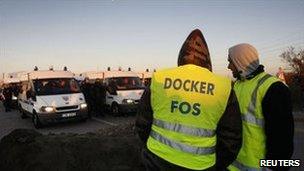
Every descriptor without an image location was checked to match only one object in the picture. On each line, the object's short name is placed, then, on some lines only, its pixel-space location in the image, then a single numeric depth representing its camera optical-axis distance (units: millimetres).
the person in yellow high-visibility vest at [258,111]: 1667
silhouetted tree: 30175
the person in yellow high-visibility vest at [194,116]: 1555
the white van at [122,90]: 10259
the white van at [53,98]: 8721
